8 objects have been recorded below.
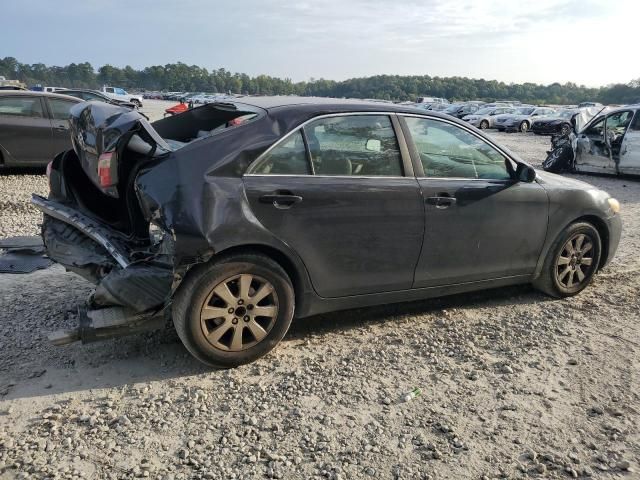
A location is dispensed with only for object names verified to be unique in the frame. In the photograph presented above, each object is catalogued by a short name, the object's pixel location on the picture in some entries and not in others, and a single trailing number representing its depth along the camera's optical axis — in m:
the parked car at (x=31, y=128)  9.41
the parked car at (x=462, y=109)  39.69
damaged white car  12.25
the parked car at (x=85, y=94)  17.69
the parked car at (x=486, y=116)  34.34
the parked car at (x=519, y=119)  32.31
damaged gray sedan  3.29
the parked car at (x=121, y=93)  46.89
